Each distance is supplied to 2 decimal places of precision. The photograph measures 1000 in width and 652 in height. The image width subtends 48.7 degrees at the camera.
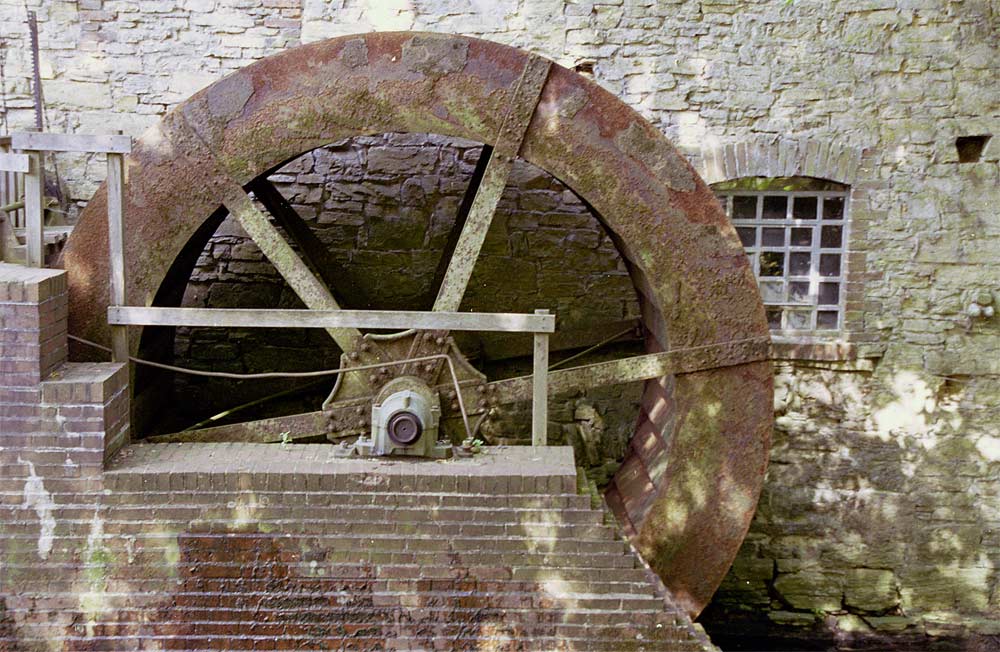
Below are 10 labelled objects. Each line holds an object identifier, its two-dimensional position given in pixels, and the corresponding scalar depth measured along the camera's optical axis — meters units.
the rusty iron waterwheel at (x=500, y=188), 4.97
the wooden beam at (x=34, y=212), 4.66
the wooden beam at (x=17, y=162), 4.64
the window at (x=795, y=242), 6.52
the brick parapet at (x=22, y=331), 4.33
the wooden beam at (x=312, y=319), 4.71
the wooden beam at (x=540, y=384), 4.80
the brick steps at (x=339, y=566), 4.31
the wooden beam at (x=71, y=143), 4.58
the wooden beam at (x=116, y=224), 4.68
